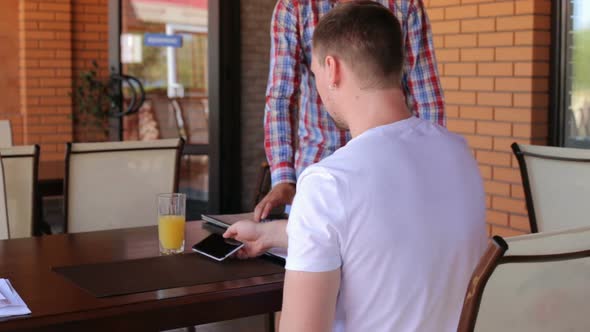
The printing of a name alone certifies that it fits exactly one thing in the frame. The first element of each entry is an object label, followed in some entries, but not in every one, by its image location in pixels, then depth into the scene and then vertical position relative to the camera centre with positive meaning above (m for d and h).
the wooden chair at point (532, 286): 2.32 -0.34
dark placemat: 2.87 -0.44
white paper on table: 2.65 -0.44
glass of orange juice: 3.29 -0.37
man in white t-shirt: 2.38 -0.22
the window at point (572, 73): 5.00 +0.12
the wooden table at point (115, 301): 2.66 -0.45
